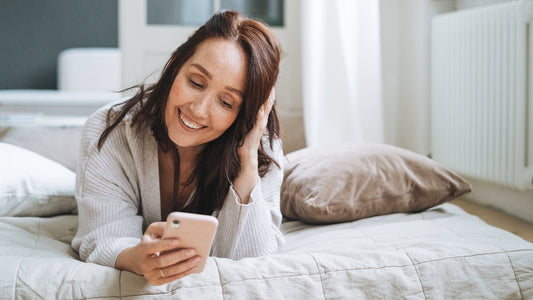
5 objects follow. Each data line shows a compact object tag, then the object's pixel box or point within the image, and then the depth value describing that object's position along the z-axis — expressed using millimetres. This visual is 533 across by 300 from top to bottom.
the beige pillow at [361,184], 1401
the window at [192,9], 3055
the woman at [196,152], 1090
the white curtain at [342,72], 2746
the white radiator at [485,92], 1896
